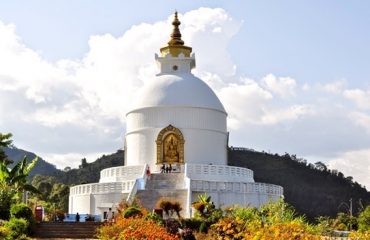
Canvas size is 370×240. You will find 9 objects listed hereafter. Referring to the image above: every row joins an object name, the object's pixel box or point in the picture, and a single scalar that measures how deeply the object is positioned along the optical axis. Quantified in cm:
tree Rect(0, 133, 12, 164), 3716
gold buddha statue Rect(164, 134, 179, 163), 4450
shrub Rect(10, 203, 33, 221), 2768
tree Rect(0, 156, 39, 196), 3359
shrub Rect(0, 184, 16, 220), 2966
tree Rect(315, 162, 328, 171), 9979
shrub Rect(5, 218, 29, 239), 2580
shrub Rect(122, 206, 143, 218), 2745
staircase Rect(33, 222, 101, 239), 2866
